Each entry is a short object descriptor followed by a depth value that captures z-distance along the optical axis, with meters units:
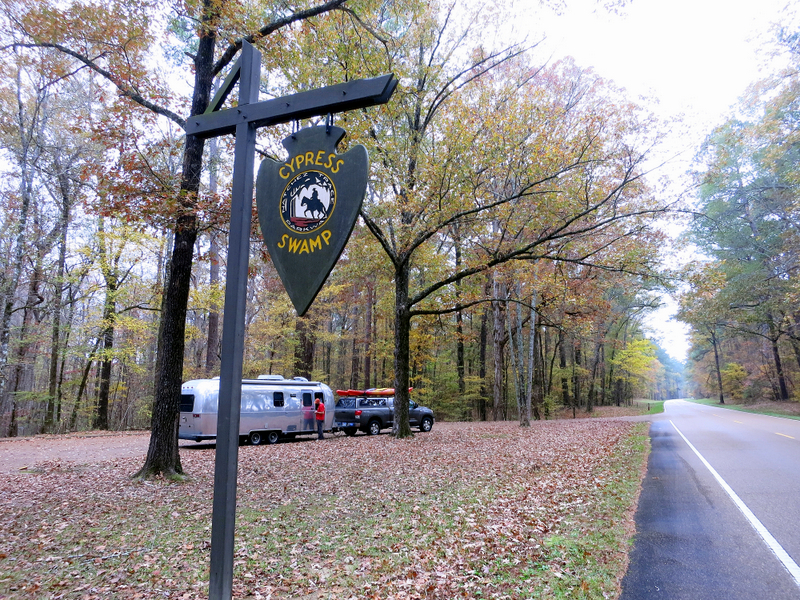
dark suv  18.59
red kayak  19.16
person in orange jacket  17.25
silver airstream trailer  14.86
